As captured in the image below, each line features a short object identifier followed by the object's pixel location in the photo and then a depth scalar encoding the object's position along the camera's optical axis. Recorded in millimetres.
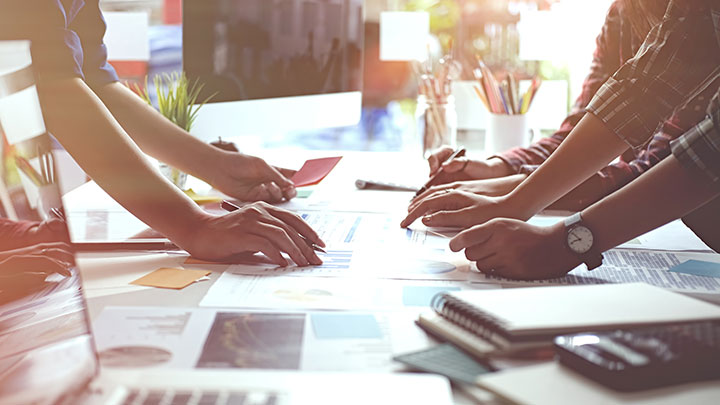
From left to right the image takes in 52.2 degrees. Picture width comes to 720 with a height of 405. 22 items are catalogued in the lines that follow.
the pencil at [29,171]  597
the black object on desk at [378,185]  1517
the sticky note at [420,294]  771
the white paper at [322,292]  762
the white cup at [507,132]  1888
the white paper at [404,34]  2191
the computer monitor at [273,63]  1516
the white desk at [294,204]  778
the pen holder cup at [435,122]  1931
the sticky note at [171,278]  833
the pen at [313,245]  972
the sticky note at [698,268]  901
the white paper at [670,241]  1048
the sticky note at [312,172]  1515
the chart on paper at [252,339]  609
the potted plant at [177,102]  1483
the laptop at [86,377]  534
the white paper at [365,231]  1066
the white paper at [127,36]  1896
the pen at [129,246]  1001
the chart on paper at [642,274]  854
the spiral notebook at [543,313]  607
